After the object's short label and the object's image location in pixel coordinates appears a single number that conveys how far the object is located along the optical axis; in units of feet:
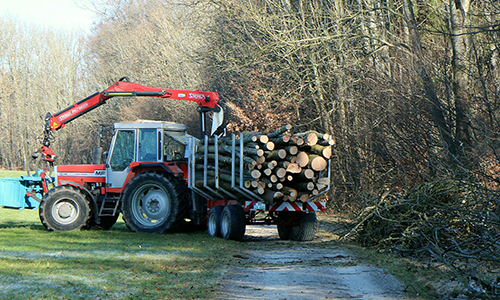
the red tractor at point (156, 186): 86.12
